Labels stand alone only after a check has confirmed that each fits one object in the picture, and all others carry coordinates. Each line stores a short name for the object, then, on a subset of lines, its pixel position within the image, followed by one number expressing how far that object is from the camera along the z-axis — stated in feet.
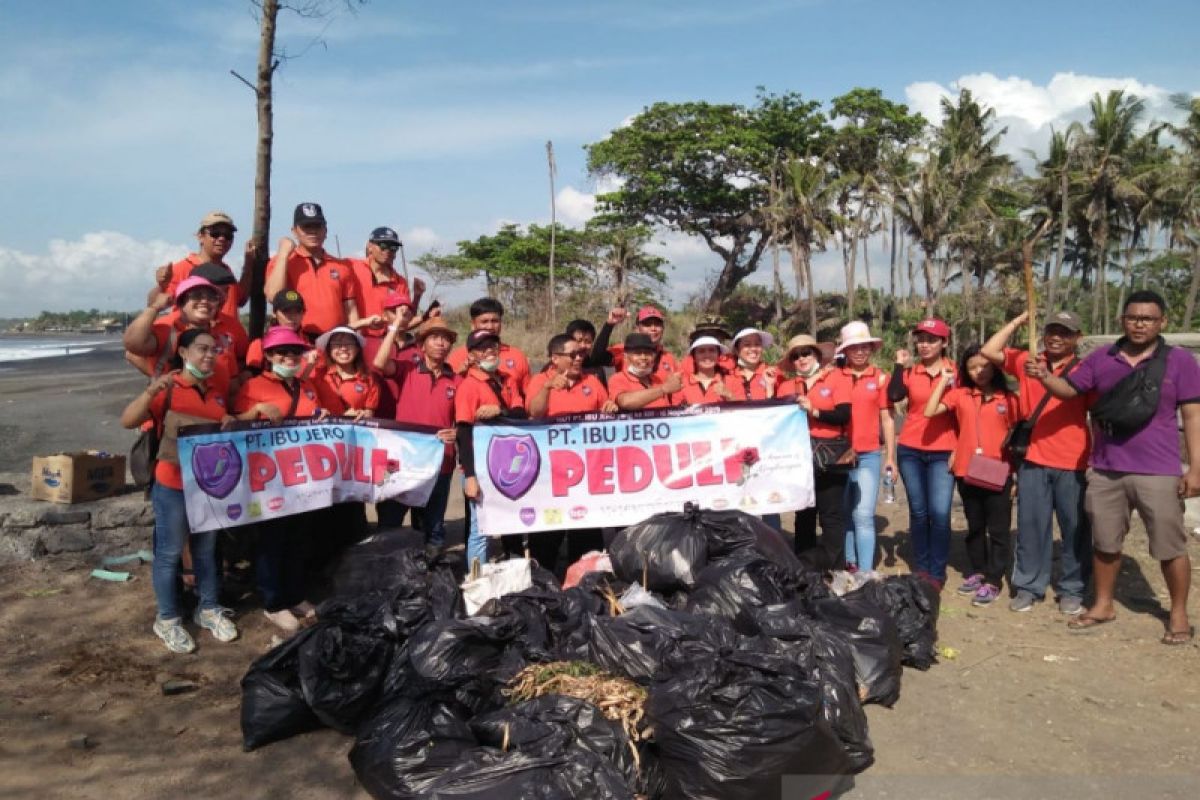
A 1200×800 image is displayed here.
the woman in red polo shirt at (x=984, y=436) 18.57
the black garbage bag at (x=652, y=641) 11.98
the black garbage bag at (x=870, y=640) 13.89
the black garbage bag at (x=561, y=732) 10.12
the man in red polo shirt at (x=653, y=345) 19.79
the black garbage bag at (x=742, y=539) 16.15
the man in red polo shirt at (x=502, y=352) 18.49
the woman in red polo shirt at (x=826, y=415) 18.78
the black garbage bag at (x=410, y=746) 10.44
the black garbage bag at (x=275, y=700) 12.40
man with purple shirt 15.89
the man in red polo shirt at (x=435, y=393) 18.26
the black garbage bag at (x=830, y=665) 12.10
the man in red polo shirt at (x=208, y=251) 18.11
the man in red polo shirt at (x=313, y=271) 19.83
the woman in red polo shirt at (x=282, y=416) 16.87
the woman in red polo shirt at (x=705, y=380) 19.27
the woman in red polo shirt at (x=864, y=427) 18.83
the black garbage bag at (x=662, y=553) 15.57
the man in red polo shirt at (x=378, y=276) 21.04
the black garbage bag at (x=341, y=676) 12.42
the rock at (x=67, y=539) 19.40
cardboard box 19.58
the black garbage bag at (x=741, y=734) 10.41
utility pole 96.07
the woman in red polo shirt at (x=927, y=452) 18.94
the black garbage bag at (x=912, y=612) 15.53
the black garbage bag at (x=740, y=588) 14.33
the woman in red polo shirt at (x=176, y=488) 15.52
